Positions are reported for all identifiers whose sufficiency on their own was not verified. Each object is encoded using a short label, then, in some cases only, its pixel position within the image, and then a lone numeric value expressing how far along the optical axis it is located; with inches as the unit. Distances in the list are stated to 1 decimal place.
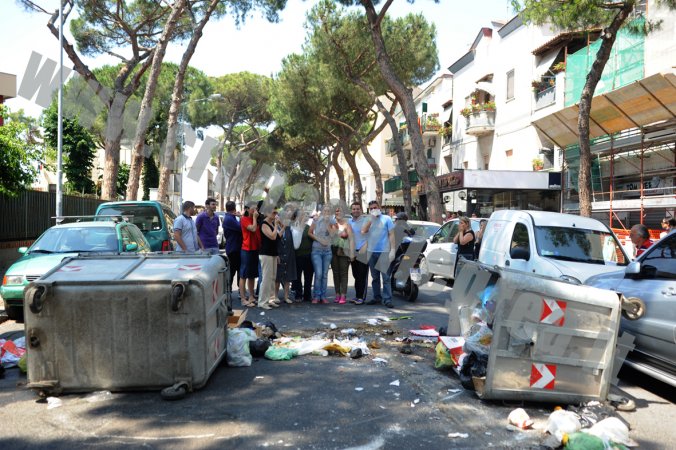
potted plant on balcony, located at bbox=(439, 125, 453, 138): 1438.0
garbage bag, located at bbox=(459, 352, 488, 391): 197.6
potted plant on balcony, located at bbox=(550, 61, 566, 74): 899.9
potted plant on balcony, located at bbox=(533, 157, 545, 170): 992.2
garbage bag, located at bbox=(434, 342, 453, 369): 226.8
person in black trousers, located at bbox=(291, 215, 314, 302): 397.4
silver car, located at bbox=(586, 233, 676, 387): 197.6
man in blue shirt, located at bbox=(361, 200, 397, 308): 390.9
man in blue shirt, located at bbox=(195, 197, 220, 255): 420.8
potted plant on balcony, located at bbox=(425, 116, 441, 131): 1509.6
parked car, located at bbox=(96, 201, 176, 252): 475.2
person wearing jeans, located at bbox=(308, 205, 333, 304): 390.3
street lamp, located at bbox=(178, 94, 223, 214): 1557.6
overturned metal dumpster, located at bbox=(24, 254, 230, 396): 186.2
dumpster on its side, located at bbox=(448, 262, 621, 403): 183.9
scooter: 408.8
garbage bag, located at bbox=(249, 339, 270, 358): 246.5
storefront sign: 994.1
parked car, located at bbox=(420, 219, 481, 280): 496.4
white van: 305.6
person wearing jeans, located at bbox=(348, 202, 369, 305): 397.9
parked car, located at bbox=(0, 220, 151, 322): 319.9
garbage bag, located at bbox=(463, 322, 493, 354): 204.4
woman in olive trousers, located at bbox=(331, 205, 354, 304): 395.5
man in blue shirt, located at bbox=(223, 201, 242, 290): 389.4
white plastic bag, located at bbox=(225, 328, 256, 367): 233.6
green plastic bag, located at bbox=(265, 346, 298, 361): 242.8
